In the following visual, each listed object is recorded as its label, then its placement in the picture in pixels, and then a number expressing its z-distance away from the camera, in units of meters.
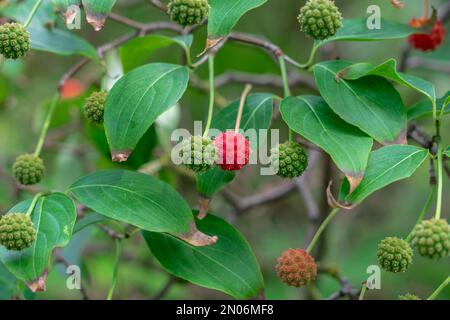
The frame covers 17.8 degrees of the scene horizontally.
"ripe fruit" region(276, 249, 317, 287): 0.74
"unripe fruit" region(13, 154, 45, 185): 0.78
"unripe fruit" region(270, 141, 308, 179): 0.73
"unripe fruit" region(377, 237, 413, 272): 0.72
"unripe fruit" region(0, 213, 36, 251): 0.71
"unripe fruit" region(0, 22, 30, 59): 0.73
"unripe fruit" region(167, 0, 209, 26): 0.73
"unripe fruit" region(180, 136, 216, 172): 0.72
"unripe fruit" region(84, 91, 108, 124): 0.76
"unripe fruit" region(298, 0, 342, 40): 0.74
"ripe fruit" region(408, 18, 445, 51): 0.85
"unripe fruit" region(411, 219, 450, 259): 0.70
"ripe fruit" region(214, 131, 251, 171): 0.73
